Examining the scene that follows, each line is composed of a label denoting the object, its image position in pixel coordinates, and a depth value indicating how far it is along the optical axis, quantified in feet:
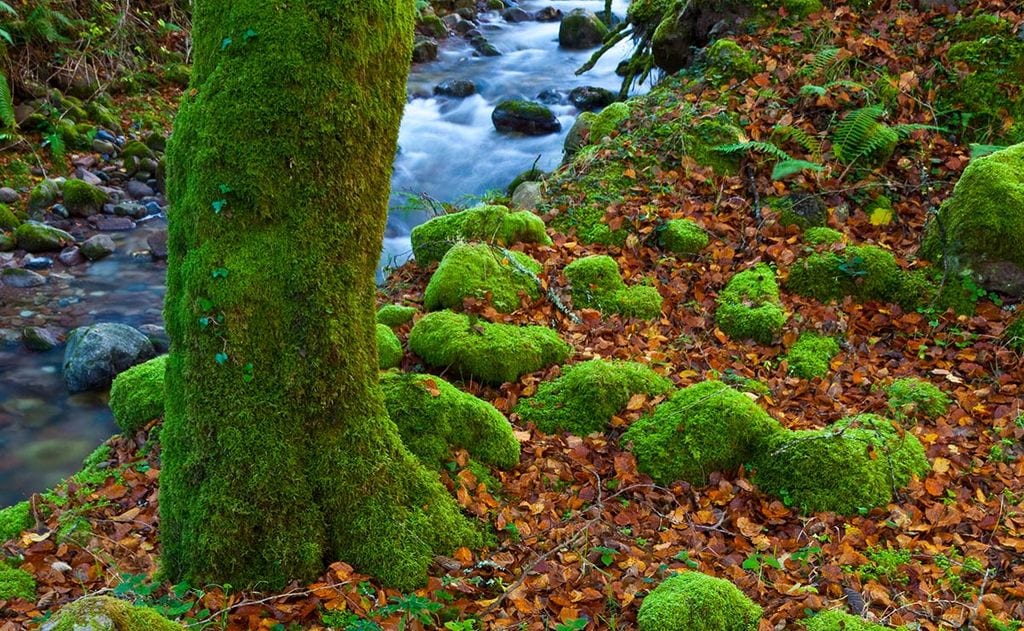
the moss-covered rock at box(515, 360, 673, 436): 16.80
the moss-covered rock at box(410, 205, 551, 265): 24.16
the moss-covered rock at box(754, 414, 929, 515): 14.53
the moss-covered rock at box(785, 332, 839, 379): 18.98
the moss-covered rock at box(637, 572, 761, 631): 11.04
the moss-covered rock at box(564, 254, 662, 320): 21.33
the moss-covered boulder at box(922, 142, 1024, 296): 20.70
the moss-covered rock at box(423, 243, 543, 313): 20.51
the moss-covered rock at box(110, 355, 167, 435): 17.60
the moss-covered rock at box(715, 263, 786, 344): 20.53
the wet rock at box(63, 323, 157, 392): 26.71
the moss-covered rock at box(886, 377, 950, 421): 17.21
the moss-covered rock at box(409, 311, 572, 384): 18.02
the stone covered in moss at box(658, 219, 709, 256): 24.06
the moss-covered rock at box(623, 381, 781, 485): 15.46
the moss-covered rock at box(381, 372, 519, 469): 14.20
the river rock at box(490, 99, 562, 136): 48.78
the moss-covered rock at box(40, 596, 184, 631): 7.42
